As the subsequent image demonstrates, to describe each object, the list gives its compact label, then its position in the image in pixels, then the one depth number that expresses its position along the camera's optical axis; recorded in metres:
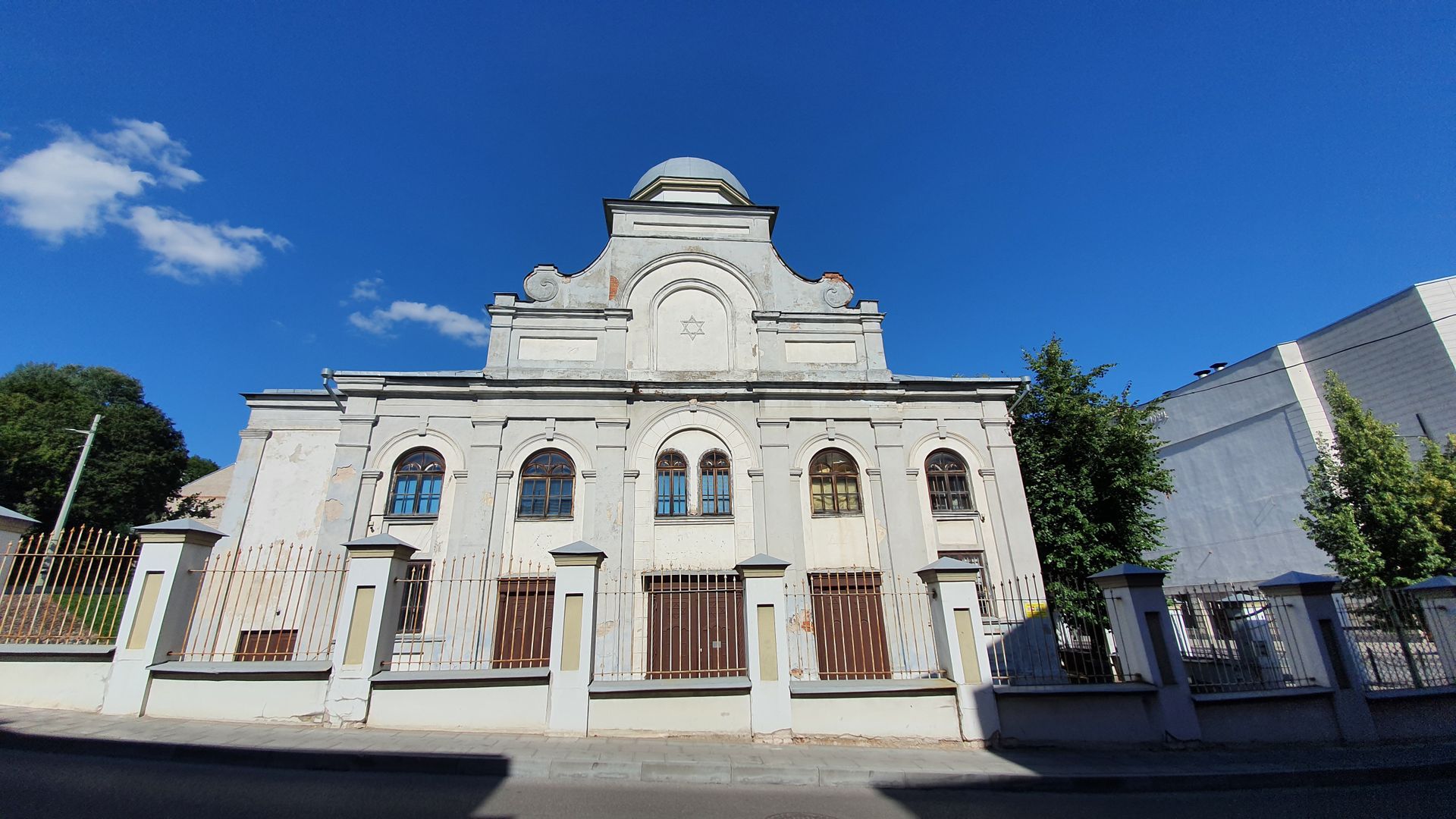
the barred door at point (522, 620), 11.52
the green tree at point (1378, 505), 15.92
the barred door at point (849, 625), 11.82
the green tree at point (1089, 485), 14.41
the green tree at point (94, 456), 27.08
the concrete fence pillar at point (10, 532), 8.39
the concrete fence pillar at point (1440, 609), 8.80
